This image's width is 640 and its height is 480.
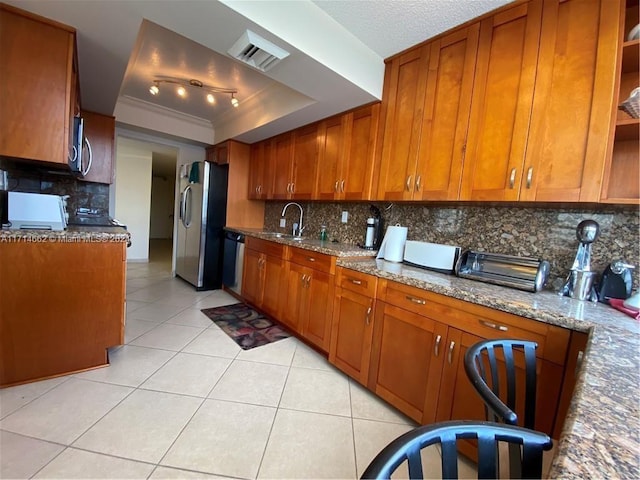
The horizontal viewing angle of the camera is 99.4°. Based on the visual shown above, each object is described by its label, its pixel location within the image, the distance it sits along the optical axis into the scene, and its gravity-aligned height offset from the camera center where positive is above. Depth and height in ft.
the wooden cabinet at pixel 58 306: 5.23 -2.20
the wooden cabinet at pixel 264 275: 9.19 -2.09
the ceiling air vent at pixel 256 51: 5.20 +3.39
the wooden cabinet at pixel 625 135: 4.11 +1.81
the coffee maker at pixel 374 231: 8.06 -0.13
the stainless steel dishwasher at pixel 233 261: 11.56 -1.99
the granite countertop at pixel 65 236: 5.11 -0.70
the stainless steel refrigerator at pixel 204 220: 12.47 -0.34
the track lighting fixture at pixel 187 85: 9.52 +4.57
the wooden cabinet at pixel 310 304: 7.22 -2.36
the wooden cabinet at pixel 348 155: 7.55 +2.13
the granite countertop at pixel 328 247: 7.08 -0.68
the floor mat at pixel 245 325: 8.20 -3.67
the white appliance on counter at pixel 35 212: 5.63 -0.28
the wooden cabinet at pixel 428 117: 5.72 +2.63
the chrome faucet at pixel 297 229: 11.56 -0.34
